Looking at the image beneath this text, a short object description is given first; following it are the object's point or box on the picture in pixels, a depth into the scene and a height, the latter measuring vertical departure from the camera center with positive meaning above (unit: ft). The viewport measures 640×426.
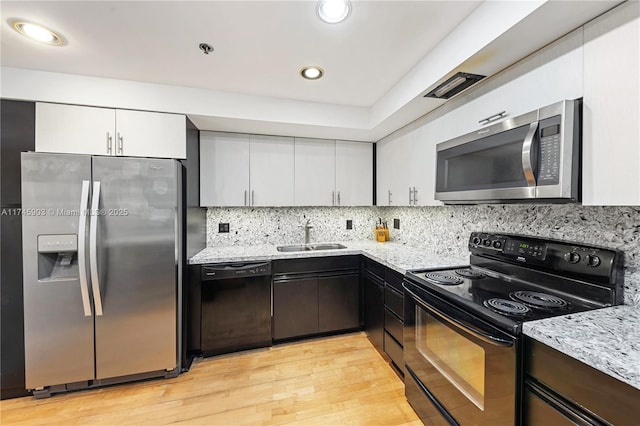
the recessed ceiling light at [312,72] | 6.33 +3.43
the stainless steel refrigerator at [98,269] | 6.12 -1.50
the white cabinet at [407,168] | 7.27 +1.35
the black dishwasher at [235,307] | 7.74 -3.01
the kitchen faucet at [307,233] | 10.47 -0.97
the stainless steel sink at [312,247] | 10.16 -1.52
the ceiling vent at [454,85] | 5.23 +2.67
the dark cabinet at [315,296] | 8.38 -2.90
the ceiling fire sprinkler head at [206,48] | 5.38 +3.39
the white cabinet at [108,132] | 6.40 +1.99
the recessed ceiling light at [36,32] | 4.78 +3.38
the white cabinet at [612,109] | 3.16 +1.31
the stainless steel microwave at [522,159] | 3.67 +0.86
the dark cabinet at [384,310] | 6.69 -2.91
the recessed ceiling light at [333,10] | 4.27 +3.38
